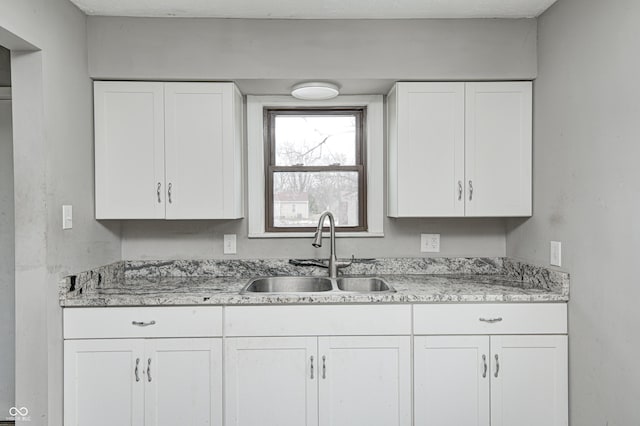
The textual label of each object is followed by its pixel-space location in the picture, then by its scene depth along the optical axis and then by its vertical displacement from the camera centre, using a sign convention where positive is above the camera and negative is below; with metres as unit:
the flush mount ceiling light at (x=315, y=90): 2.36 +0.71
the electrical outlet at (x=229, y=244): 2.66 -0.23
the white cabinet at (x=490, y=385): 2.04 -0.90
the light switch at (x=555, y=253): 2.09 -0.24
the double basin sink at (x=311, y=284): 2.50 -0.48
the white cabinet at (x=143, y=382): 2.00 -0.86
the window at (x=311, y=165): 2.68 +0.30
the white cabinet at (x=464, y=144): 2.34 +0.38
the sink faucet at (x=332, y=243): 2.45 -0.21
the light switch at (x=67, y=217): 2.00 -0.04
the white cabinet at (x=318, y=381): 2.02 -0.87
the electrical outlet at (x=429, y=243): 2.69 -0.23
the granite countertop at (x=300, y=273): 2.03 -0.44
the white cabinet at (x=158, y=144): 2.31 +0.38
